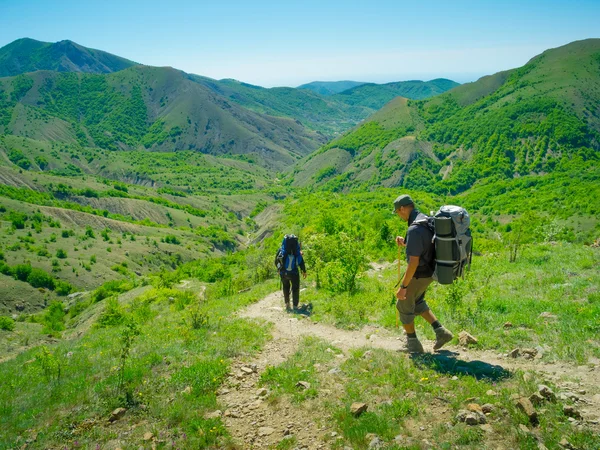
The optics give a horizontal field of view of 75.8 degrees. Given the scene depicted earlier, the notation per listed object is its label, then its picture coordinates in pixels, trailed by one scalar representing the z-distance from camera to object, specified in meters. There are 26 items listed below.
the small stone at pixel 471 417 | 4.77
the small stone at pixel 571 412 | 4.59
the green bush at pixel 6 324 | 29.14
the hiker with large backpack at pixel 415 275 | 6.41
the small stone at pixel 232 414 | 6.02
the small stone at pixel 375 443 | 4.71
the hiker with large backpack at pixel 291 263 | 12.06
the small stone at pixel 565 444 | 4.12
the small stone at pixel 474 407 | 4.96
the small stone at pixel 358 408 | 5.36
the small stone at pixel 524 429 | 4.46
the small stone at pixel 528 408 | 4.62
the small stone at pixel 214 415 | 5.95
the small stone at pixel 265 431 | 5.52
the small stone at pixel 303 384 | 6.35
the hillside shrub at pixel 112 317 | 19.02
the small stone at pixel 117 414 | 6.28
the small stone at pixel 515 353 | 6.46
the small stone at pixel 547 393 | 4.91
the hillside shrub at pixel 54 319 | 30.60
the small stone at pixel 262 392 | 6.52
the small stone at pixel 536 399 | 4.90
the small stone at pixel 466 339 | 7.13
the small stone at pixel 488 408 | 4.92
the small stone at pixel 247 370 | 7.39
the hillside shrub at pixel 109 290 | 39.44
